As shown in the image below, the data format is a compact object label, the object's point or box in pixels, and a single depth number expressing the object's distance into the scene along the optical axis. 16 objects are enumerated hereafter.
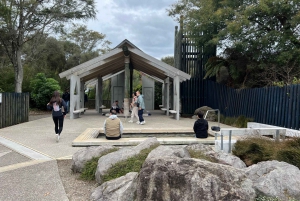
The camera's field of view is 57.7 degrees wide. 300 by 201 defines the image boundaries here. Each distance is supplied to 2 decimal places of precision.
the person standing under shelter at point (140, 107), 13.02
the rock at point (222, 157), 4.79
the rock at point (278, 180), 3.40
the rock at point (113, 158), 4.63
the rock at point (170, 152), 4.61
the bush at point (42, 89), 21.89
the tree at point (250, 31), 12.30
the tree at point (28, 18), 17.98
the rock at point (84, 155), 5.27
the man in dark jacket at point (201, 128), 8.21
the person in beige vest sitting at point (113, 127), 8.04
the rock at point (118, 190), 3.57
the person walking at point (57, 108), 8.38
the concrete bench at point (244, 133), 6.45
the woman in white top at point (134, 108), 13.40
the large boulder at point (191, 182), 3.12
